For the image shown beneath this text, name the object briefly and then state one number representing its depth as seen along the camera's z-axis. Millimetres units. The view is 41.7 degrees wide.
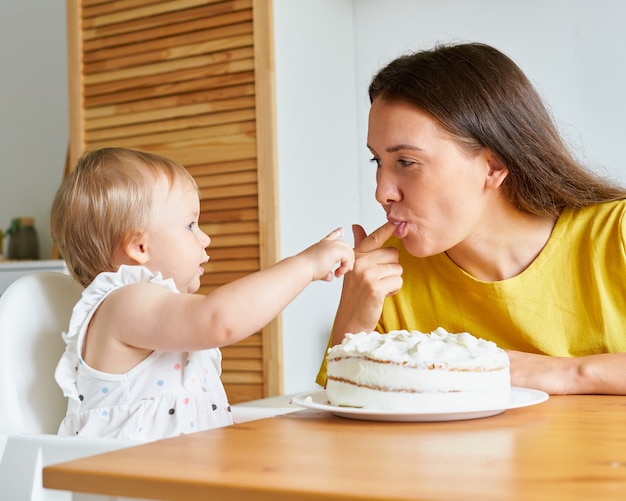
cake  876
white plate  850
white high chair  1196
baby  1082
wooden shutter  3010
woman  1492
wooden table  565
